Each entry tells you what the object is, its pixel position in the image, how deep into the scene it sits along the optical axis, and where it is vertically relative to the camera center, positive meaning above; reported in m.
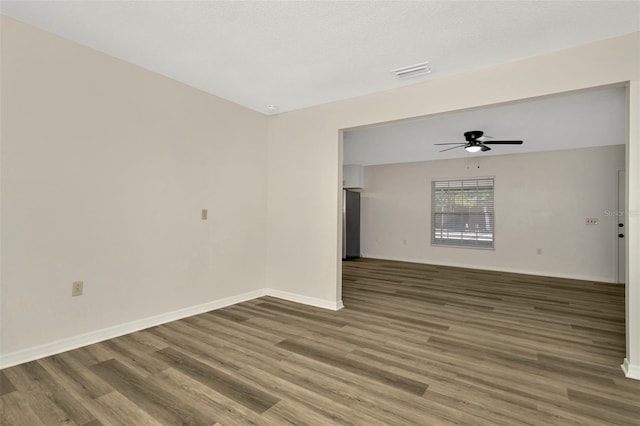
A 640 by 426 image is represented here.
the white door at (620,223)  5.57 -0.19
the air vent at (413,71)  2.85 +1.34
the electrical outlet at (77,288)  2.58 -0.65
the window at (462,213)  6.92 -0.01
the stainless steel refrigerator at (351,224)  8.03 -0.32
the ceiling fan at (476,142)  4.88 +1.16
